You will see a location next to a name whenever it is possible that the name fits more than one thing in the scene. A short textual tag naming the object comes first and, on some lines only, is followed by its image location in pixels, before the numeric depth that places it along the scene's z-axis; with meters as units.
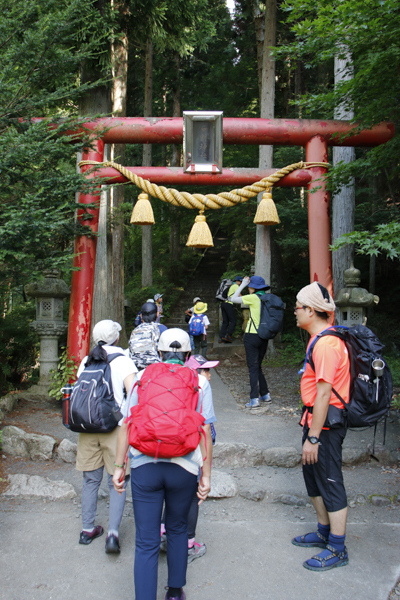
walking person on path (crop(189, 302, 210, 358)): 9.56
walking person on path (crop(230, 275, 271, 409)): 6.28
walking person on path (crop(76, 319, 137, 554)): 3.00
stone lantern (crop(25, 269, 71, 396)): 6.59
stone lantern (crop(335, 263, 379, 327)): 6.53
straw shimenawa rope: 6.22
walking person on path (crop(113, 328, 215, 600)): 2.14
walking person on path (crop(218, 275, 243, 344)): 11.95
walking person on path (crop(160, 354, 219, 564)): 2.89
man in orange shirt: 2.68
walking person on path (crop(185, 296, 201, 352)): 9.95
